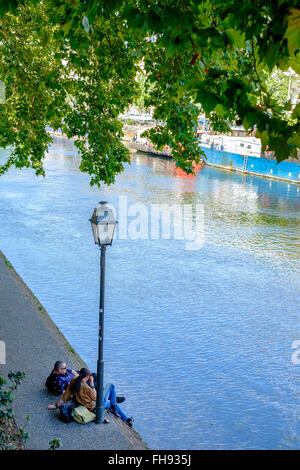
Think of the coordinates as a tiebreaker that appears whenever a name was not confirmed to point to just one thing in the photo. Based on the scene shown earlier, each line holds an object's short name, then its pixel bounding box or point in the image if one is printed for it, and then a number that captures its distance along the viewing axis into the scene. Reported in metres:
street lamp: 10.29
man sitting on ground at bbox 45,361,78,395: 11.26
